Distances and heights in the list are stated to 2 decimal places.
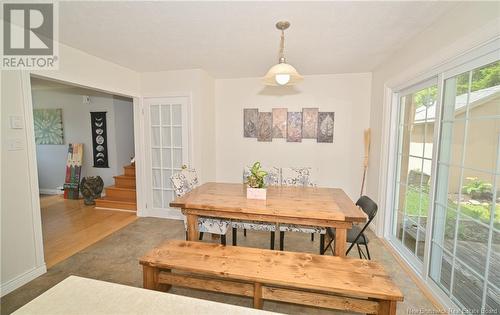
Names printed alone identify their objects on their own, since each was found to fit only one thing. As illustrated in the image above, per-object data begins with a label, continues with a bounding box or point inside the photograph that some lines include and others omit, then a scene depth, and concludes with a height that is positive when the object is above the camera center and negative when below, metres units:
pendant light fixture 1.98 +0.60
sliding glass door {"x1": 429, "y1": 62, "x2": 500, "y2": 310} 1.50 -0.39
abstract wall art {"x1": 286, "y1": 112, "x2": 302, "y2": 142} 3.96 +0.23
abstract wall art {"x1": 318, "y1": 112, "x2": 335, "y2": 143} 3.86 +0.25
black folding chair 2.18 -0.97
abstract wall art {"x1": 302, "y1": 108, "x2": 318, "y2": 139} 3.90 +0.32
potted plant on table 2.32 -0.47
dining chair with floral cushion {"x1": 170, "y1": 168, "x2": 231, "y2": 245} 2.54 -0.93
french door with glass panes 3.74 -0.14
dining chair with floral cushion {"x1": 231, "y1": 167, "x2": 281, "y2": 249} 2.53 -1.00
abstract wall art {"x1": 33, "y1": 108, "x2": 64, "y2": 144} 5.28 +0.27
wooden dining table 1.97 -0.63
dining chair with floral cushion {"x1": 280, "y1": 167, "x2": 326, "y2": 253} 3.12 -0.52
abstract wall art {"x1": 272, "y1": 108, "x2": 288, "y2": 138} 4.01 +0.33
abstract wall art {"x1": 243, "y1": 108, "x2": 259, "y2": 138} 4.12 +0.34
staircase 4.31 -1.15
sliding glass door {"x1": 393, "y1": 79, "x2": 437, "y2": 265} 2.27 -0.28
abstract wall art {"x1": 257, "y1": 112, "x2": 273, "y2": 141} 4.06 +0.23
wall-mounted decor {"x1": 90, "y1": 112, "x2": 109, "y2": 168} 5.03 -0.02
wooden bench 1.50 -0.97
